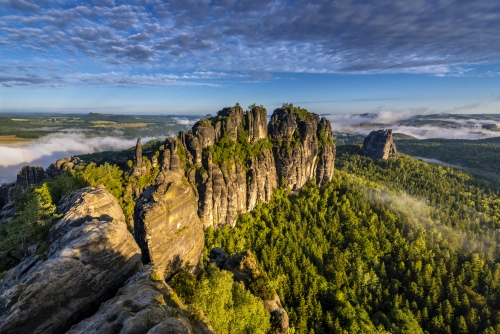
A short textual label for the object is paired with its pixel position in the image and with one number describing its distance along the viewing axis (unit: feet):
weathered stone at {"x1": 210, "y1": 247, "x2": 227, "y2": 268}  145.27
